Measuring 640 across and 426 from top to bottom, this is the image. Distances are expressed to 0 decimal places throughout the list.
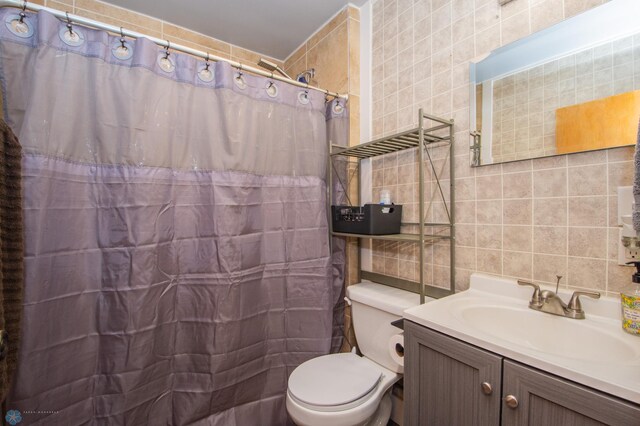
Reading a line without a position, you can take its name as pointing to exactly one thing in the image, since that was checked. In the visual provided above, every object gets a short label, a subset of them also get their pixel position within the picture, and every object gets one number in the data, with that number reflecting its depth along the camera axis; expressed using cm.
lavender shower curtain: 95
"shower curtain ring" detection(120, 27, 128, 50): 106
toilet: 104
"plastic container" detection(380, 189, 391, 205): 142
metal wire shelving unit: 114
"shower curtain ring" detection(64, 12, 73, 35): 98
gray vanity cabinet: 56
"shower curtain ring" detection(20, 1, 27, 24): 92
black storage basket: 133
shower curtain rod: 92
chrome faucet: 86
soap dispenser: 74
